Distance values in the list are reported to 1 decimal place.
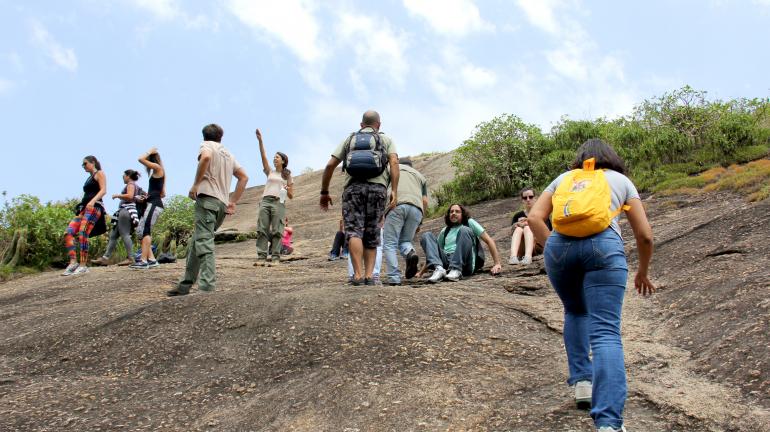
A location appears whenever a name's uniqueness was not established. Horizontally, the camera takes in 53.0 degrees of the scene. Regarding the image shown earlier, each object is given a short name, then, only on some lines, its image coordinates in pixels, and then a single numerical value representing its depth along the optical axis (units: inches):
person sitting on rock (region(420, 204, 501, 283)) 362.6
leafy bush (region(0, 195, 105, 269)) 588.1
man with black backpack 291.6
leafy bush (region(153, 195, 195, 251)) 729.0
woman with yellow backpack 153.6
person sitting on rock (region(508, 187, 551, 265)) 403.2
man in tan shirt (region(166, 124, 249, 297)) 308.8
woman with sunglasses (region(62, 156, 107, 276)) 407.5
